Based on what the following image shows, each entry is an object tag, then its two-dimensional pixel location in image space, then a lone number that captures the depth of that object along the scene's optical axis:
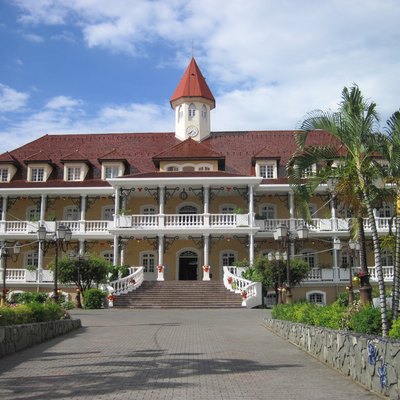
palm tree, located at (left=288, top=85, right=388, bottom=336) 11.20
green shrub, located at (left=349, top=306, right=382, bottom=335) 9.29
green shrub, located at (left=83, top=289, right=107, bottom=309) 27.42
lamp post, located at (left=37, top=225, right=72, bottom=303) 20.21
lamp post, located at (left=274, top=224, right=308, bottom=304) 19.16
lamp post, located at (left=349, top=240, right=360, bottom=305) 22.38
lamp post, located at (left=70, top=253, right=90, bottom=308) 28.30
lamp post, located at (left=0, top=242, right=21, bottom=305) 23.45
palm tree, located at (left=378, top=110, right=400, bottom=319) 11.20
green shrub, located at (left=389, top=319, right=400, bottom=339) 7.86
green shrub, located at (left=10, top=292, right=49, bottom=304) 26.23
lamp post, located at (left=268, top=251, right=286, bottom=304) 25.07
